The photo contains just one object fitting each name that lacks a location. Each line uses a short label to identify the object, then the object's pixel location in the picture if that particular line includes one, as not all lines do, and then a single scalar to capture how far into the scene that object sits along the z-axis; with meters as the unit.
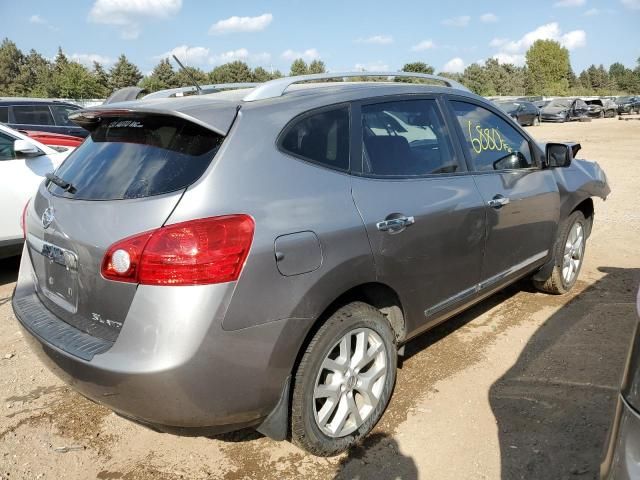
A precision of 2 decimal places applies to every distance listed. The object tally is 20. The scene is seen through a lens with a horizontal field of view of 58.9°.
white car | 5.54
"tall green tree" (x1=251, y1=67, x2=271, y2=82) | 64.36
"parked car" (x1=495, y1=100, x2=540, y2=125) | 28.98
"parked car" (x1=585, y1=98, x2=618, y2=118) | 37.91
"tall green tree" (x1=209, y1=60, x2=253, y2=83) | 72.69
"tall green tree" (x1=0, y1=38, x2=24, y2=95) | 76.75
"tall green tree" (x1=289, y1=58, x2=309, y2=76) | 73.88
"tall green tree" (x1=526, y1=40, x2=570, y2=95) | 88.00
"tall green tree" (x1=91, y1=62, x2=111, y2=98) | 56.19
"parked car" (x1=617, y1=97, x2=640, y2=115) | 42.03
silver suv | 2.18
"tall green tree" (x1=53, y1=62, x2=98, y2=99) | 51.56
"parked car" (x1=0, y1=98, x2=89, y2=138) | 10.62
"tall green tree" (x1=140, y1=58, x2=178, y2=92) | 62.06
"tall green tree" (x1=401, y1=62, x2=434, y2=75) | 67.31
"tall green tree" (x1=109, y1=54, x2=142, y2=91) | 67.06
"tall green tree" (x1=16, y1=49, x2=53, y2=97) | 64.98
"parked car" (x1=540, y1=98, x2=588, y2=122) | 33.59
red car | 7.98
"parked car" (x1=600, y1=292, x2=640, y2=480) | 1.45
